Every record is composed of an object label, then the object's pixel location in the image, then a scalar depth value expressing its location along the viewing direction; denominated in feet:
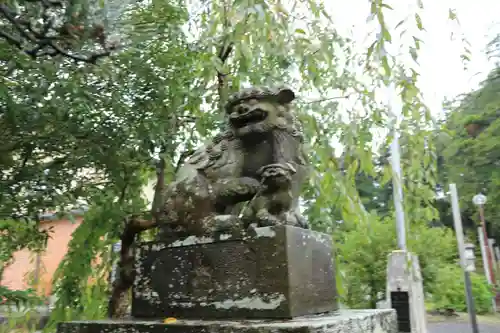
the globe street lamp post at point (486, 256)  66.62
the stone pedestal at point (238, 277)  6.32
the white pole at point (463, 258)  26.03
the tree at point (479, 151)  61.26
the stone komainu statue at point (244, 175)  7.15
